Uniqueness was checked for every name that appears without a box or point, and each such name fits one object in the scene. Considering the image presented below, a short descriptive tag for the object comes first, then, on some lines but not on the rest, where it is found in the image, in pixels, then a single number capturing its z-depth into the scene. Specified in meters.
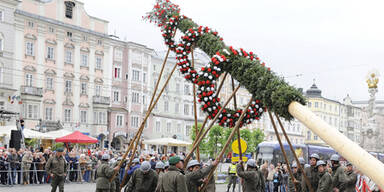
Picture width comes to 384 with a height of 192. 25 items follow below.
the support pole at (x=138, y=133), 14.23
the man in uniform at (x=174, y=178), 9.56
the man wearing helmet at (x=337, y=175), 11.99
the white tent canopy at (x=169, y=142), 40.78
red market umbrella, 29.36
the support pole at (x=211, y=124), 11.19
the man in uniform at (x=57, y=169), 15.64
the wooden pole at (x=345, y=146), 6.39
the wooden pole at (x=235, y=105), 11.95
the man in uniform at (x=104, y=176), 12.88
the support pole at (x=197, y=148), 12.60
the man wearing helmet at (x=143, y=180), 11.91
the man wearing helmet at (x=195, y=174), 10.30
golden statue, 43.34
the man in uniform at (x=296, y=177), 13.02
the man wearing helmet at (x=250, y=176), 11.98
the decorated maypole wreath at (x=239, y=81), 7.08
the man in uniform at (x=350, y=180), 12.14
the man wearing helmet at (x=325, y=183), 11.41
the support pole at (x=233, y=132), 10.91
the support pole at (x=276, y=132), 10.55
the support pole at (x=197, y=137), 11.63
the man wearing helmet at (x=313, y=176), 12.59
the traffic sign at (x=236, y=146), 18.79
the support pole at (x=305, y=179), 11.14
